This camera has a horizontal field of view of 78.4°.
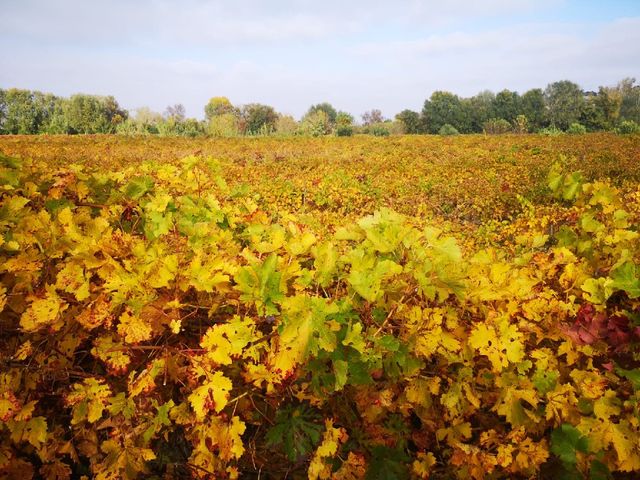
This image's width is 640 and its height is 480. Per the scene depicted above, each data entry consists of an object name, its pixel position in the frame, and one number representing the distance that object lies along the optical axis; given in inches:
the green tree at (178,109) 4200.8
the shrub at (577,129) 1180.5
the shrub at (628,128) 1089.4
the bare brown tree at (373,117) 4003.4
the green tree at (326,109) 3667.8
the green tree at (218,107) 3293.6
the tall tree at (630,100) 2846.5
